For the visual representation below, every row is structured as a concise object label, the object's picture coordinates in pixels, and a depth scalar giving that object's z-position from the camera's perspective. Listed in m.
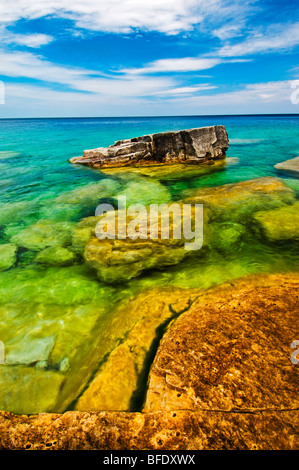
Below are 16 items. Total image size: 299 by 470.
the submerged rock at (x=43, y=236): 6.36
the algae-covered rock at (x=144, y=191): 9.21
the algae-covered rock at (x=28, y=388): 2.76
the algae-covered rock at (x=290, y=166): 12.44
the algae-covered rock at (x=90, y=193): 9.65
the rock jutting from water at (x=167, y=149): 14.81
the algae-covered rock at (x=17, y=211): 8.13
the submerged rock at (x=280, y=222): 6.02
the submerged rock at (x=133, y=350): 2.54
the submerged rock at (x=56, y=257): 5.57
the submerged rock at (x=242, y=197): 7.59
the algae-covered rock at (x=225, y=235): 5.75
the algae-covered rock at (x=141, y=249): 5.11
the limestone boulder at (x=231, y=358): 2.25
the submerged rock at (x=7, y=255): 5.54
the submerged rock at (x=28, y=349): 3.31
